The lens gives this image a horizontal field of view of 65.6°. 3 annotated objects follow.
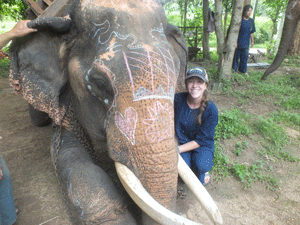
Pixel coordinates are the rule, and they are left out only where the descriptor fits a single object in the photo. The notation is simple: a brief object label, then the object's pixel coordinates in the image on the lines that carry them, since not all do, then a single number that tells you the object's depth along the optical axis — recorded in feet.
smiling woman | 7.66
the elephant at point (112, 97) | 4.73
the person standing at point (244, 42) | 19.92
